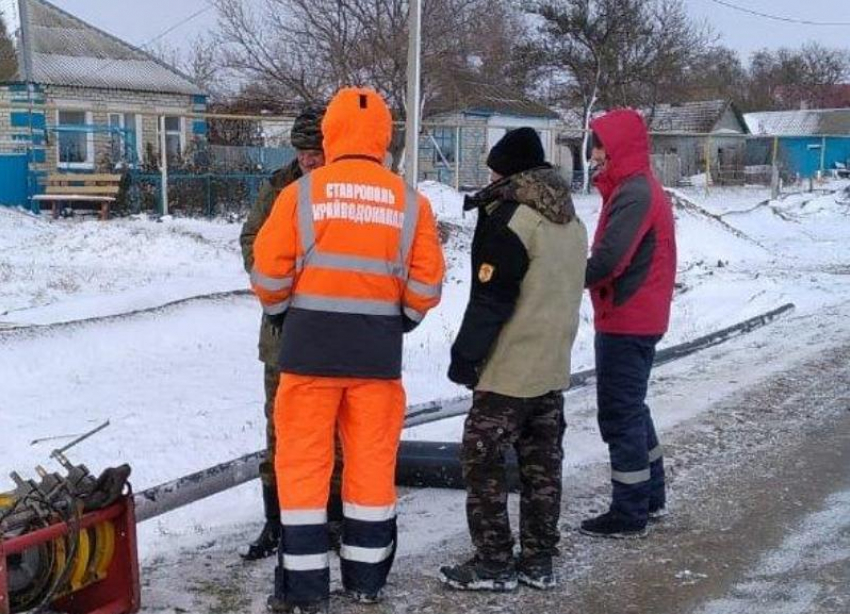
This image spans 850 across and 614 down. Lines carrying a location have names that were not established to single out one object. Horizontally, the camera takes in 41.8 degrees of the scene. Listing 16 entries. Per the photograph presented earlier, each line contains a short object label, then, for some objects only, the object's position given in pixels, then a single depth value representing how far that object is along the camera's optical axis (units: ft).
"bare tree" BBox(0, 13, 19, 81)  97.60
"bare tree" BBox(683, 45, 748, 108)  149.69
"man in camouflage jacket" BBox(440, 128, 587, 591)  14.38
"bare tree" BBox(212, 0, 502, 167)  69.46
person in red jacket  16.37
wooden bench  75.72
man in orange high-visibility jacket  13.25
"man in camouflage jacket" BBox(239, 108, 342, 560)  15.26
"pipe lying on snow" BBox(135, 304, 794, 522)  16.93
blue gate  80.18
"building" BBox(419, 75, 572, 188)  84.07
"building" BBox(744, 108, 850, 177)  136.26
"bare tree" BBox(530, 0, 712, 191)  134.10
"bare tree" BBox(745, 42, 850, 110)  249.34
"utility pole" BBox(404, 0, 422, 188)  37.88
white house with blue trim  81.87
